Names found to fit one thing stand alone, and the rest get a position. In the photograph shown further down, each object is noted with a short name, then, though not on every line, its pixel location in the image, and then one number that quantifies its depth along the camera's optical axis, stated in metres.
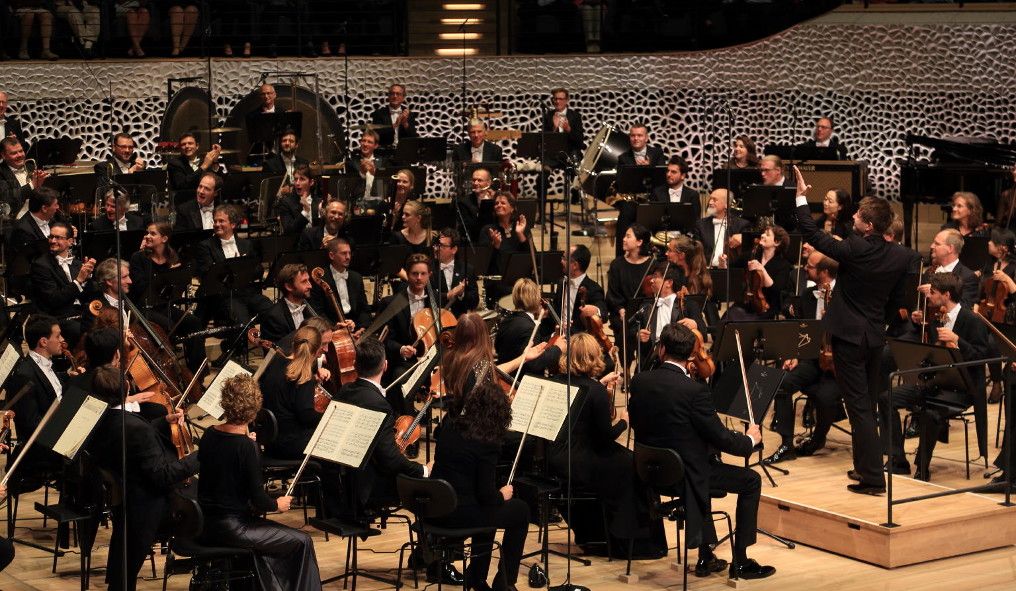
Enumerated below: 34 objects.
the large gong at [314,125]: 33.47
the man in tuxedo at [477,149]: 28.97
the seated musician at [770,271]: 20.58
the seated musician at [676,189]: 25.40
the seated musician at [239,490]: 12.70
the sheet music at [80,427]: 13.53
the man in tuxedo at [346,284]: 20.52
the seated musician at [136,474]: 13.41
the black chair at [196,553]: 12.59
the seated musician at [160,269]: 20.34
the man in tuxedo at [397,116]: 31.12
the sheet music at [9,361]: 15.40
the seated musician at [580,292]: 19.77
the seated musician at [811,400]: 18.53
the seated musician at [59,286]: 20.08
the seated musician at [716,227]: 22.73
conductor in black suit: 15.90
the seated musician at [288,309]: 19.19
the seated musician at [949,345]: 17.44
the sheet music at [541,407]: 13.86
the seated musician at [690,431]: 14.06
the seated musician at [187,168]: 25.64
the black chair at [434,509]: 12.96
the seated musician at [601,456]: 14.70
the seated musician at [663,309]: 19.08
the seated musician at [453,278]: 20.81
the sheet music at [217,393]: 14.61
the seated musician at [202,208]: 23.08
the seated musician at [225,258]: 20.92
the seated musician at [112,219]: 22.52
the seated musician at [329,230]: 22.37
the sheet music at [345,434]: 13.18
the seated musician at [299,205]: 24.23
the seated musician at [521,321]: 18.16
